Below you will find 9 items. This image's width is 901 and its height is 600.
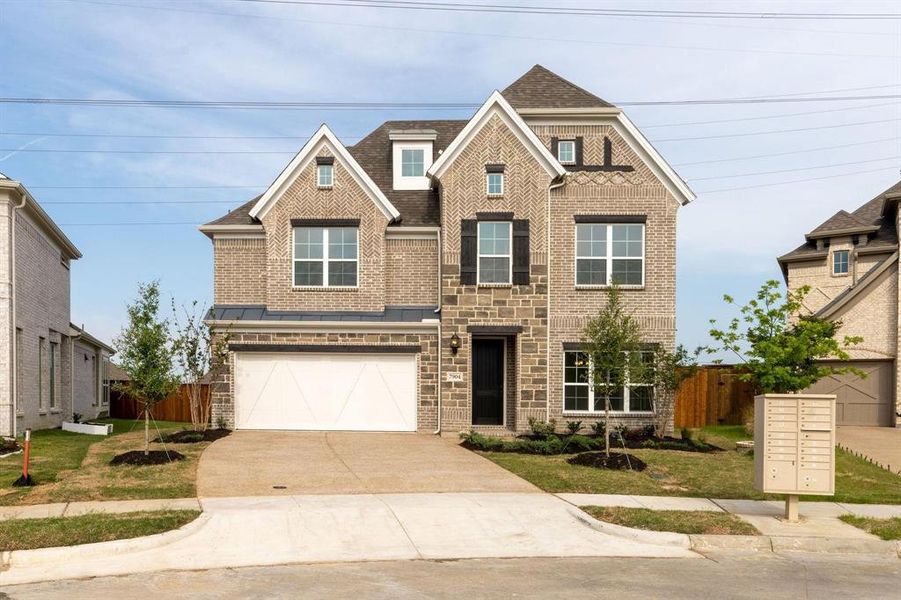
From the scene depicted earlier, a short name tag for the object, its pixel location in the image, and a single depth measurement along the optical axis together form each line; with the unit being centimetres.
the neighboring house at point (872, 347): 3002
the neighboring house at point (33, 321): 2330
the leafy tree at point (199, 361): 2288
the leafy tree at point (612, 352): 1948
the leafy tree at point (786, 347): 1550
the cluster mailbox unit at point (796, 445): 1227
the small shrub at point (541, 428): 2363
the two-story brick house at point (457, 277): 2453
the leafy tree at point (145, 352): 1831
